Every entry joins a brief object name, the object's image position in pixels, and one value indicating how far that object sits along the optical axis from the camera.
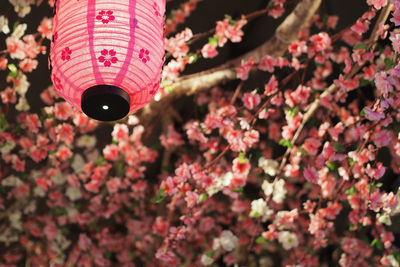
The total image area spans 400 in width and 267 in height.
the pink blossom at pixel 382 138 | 3.62
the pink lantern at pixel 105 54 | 2.40
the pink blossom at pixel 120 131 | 4.64
